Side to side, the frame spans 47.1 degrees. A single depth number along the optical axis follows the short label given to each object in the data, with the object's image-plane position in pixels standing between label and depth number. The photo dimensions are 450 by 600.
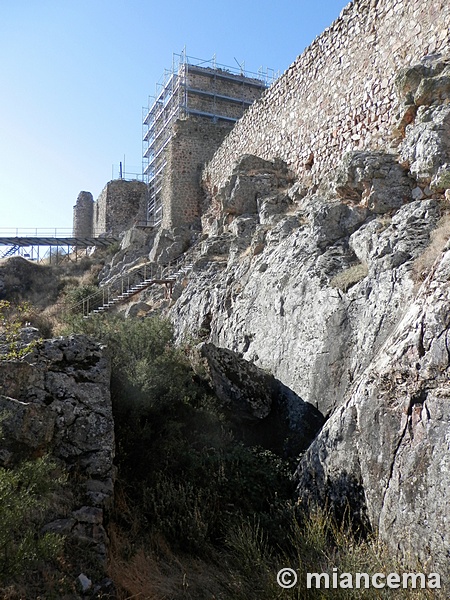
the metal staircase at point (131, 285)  15.56
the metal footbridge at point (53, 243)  25.39
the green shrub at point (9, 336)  4.74
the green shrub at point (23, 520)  3.22
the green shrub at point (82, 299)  17.67
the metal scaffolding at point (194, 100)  24.23
